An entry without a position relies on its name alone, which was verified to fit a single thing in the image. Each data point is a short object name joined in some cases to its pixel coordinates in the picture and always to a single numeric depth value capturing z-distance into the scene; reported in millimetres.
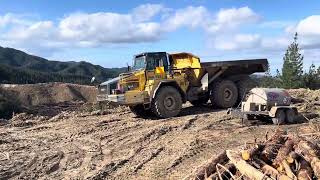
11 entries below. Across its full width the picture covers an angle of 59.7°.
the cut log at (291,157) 4034
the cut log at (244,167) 3944
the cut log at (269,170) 3932
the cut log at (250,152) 4288
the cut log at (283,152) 4134
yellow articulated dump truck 8517
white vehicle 7367
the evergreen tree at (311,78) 17051
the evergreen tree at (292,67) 16970
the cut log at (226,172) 4288
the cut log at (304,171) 3765
